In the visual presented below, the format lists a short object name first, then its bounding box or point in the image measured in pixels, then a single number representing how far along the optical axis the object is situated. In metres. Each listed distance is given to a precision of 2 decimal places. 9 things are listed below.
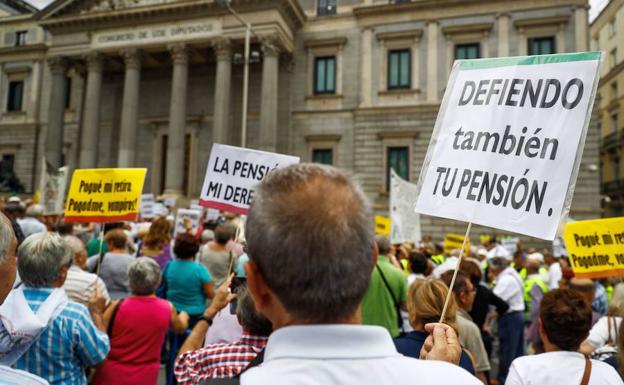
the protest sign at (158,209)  15.70
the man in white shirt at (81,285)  4.16
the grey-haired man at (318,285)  1.13
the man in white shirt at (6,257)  2.03
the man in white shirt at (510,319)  7.70
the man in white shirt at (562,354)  2.71
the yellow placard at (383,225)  12.57
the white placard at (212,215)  14.80
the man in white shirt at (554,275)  9.16
